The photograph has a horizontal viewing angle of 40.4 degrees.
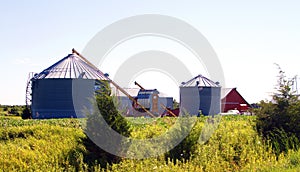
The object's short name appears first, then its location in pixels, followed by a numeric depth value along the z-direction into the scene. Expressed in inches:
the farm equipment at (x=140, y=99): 1732.8
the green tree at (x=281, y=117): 499.6
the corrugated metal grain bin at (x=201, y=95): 1758.1
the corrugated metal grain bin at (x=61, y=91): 1326.3
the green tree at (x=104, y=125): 439.2
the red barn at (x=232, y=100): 2244.1
